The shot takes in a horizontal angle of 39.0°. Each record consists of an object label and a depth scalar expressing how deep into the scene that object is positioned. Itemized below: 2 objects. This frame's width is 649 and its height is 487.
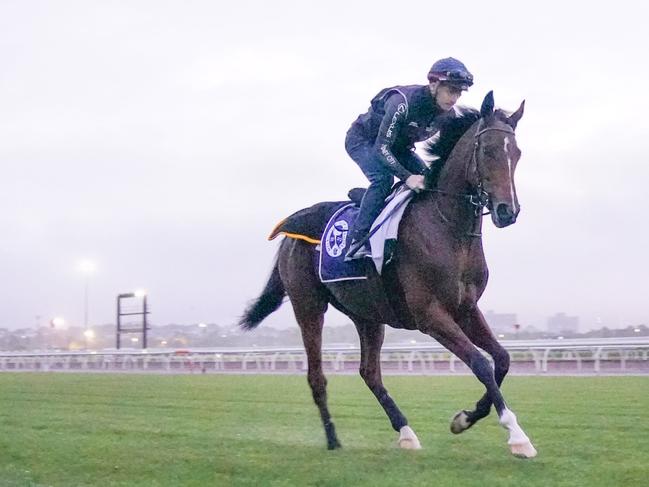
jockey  6.81
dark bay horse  6.20
